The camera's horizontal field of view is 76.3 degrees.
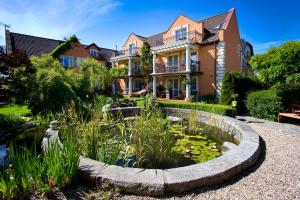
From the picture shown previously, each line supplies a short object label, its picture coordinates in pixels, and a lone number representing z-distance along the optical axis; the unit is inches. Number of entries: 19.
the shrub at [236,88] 487.8
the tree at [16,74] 262.9
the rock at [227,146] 201.5
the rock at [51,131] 182.0
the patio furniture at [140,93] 879.3
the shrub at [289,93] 371.2
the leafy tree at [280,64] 364.8
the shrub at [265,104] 363.1
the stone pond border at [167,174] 113.0
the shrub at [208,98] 682.2
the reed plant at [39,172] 96.7
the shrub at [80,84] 498.6
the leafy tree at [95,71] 717.9
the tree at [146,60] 889.9
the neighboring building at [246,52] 1002.7
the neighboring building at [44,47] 927.4
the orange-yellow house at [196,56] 701.3
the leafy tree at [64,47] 906.6
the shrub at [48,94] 327.3
